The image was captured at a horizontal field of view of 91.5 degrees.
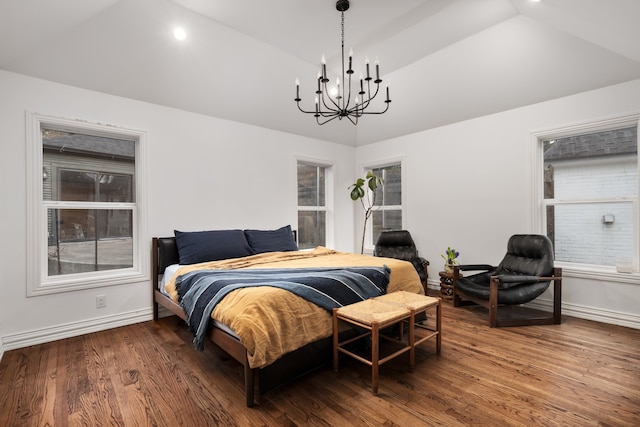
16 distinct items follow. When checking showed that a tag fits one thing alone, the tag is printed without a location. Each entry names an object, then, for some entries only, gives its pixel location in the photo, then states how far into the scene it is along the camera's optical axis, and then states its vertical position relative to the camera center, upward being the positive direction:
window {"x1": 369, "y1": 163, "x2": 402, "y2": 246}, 5.40 +0.16
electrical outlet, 3.21 -0.92
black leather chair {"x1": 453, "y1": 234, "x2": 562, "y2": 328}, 3.24 -0.84
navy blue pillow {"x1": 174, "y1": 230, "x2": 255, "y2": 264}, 3.40 -0.39
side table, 4.17 -1.02
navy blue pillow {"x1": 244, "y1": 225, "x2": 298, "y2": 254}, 4.00 -0.39
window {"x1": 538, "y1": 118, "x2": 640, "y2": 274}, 3.32 +0.15
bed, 1.93 -0.69
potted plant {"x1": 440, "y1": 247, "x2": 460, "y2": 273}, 4.20 -0.69
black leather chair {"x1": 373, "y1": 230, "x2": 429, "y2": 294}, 4.74 -0.56
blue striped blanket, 2.24 -0.59
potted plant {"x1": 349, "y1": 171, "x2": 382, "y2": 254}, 4.98 +0.29
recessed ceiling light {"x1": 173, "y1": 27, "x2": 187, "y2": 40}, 2.98 +1.72
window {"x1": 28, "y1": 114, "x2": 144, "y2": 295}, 2.94 +0.08
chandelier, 2.66 +1.67
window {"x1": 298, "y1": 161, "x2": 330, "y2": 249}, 5.26 +0.09
